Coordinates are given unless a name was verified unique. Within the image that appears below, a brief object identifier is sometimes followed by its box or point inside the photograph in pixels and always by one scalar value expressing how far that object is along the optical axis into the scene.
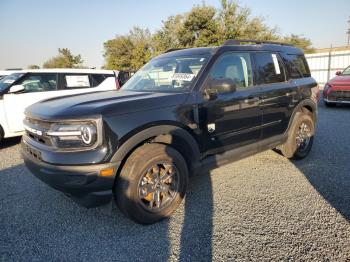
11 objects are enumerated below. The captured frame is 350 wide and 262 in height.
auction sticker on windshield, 3.32
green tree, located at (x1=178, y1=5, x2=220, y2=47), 25.34
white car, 6.26
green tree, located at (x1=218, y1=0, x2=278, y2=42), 25.75
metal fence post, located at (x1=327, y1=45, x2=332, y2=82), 19.48
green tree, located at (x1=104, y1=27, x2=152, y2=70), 38.32
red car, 9.87
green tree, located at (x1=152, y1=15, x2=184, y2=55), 29.66
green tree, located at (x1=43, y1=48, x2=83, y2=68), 46.44
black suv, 2.52
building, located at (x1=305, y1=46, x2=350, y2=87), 18.73
